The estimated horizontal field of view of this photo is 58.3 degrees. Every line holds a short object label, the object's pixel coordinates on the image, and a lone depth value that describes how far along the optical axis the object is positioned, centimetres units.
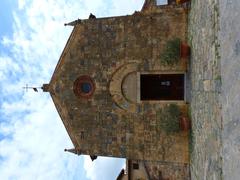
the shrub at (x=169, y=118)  823
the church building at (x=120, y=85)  840
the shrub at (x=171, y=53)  817
